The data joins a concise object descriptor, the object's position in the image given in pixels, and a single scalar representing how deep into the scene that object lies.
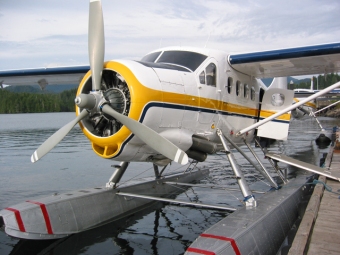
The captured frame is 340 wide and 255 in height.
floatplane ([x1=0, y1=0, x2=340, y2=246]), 5.21
